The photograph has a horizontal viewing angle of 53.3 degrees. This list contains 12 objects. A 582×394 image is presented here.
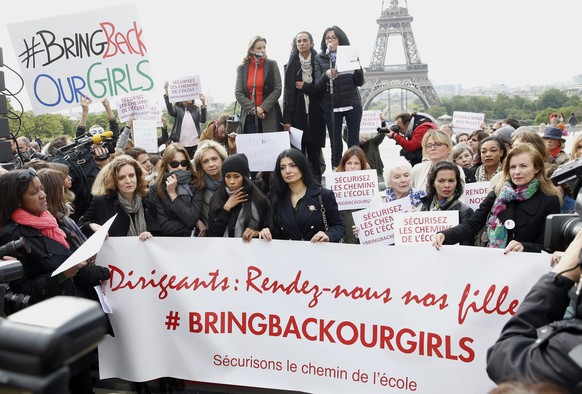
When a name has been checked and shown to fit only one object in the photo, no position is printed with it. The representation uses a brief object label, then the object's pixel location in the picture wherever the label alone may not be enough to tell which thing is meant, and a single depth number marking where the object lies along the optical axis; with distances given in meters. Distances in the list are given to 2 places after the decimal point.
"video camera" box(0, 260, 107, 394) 1.00
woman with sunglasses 5.25
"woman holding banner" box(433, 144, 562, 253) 4.38
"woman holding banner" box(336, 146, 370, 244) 5.88
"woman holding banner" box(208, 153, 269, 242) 4.98
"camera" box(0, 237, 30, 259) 3.50
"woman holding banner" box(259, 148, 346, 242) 4.94
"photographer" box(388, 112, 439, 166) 8.69
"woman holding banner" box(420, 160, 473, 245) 5.03
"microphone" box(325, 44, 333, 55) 8.30
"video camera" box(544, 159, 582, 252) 2.63
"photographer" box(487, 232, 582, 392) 1.94
